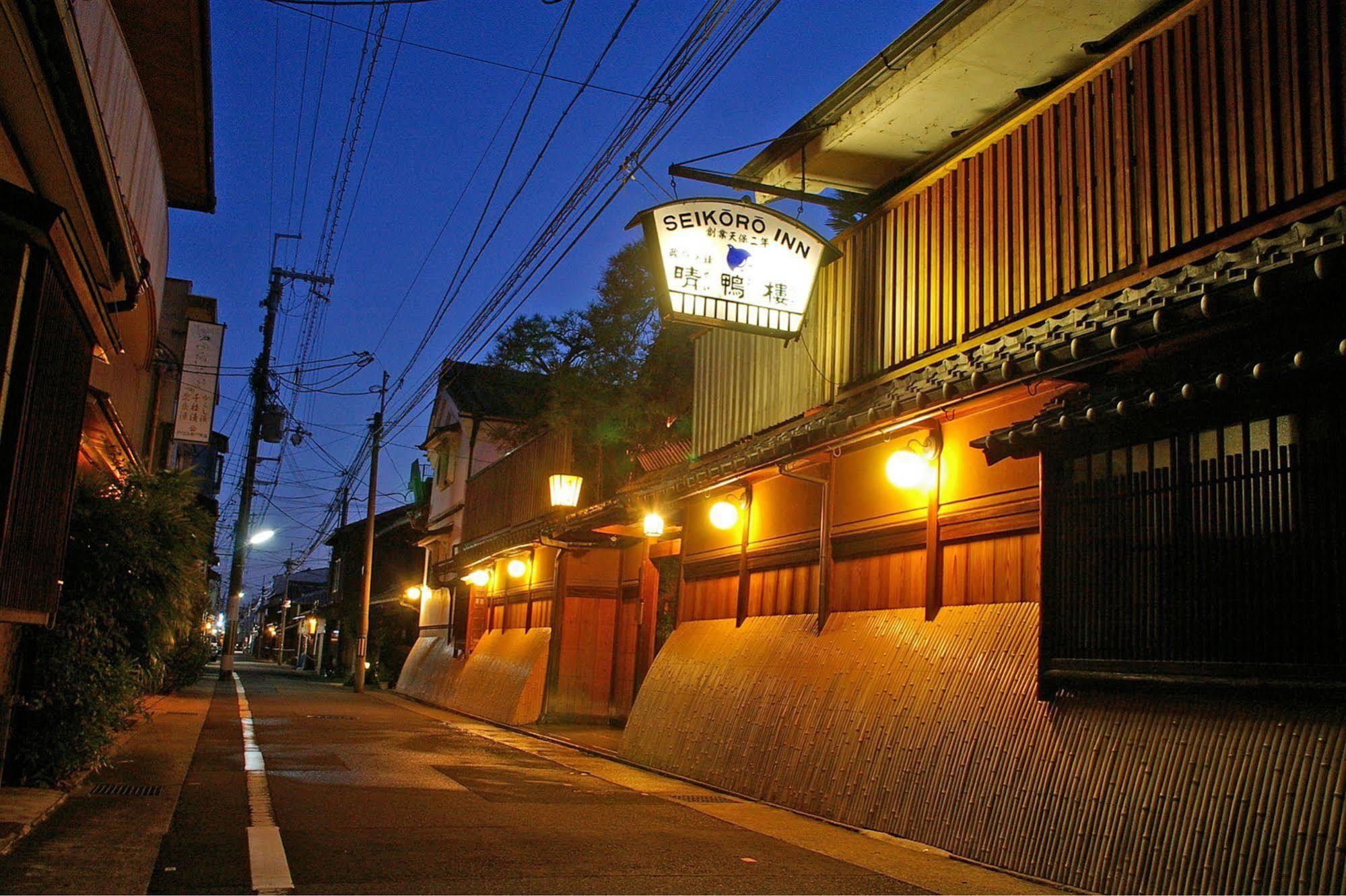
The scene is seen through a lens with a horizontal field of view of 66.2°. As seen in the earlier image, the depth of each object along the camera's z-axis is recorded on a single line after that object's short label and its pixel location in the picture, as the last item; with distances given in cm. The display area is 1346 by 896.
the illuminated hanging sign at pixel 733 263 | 1225
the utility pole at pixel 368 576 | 3488
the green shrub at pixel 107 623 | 986
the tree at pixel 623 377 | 2484
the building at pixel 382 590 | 4334
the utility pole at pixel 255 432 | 3603
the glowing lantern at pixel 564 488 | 2267
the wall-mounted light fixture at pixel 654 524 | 1681
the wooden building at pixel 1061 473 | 659
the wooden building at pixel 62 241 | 697
